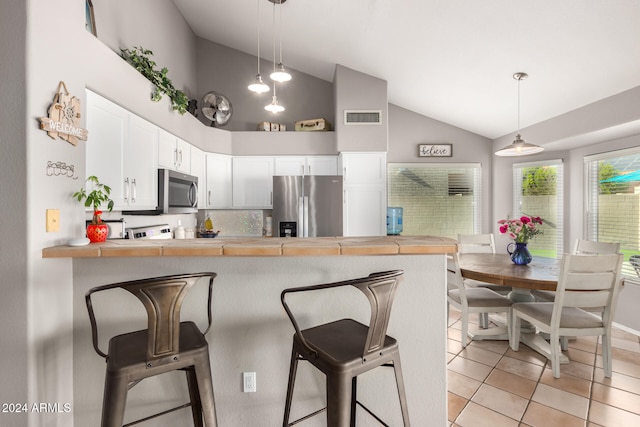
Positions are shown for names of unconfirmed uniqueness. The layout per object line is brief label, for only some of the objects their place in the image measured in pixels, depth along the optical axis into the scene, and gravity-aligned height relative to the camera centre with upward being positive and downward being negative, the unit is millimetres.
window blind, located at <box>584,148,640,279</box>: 3283 +137
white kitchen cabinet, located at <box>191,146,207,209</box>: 3701 +541
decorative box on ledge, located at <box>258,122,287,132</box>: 4472 +1246
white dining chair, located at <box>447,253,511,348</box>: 2758 -798
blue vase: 2928 -393
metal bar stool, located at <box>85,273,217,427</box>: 1104 -533
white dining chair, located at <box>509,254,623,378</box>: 2223 -619
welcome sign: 1460 +463
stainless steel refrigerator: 4023 +113
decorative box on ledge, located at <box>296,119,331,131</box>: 4426 +1265
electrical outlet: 1611 -862
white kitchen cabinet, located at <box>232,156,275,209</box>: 4422 +506
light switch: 1463 -26
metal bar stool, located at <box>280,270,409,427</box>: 1153 -548
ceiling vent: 4131 +1264
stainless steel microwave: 2670 +205
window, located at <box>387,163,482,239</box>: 4812 +266
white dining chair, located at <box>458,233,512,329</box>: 3607 -372
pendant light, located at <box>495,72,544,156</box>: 2736 +572
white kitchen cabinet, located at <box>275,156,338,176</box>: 4426 +689
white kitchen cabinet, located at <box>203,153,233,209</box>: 4145 +441
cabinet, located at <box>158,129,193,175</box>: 2830 +614
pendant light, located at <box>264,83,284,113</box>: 3355 +1147
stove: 2794 -171
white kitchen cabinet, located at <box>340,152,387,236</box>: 4188 +316
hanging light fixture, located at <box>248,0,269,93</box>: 3010 +1229
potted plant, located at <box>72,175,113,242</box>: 1619 -12
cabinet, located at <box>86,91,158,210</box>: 1971 +435
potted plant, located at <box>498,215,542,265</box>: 2926 -207
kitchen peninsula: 1567 -569
